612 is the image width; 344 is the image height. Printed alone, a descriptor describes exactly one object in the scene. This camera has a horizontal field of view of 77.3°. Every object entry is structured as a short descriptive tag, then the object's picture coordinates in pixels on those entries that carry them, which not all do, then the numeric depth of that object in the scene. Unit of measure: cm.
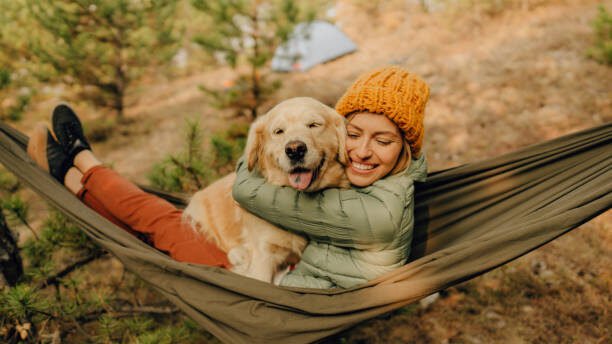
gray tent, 882
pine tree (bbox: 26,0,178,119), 586
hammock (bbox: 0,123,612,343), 144
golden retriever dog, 175
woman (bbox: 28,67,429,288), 160
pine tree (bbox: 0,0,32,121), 609
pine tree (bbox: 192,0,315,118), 461
